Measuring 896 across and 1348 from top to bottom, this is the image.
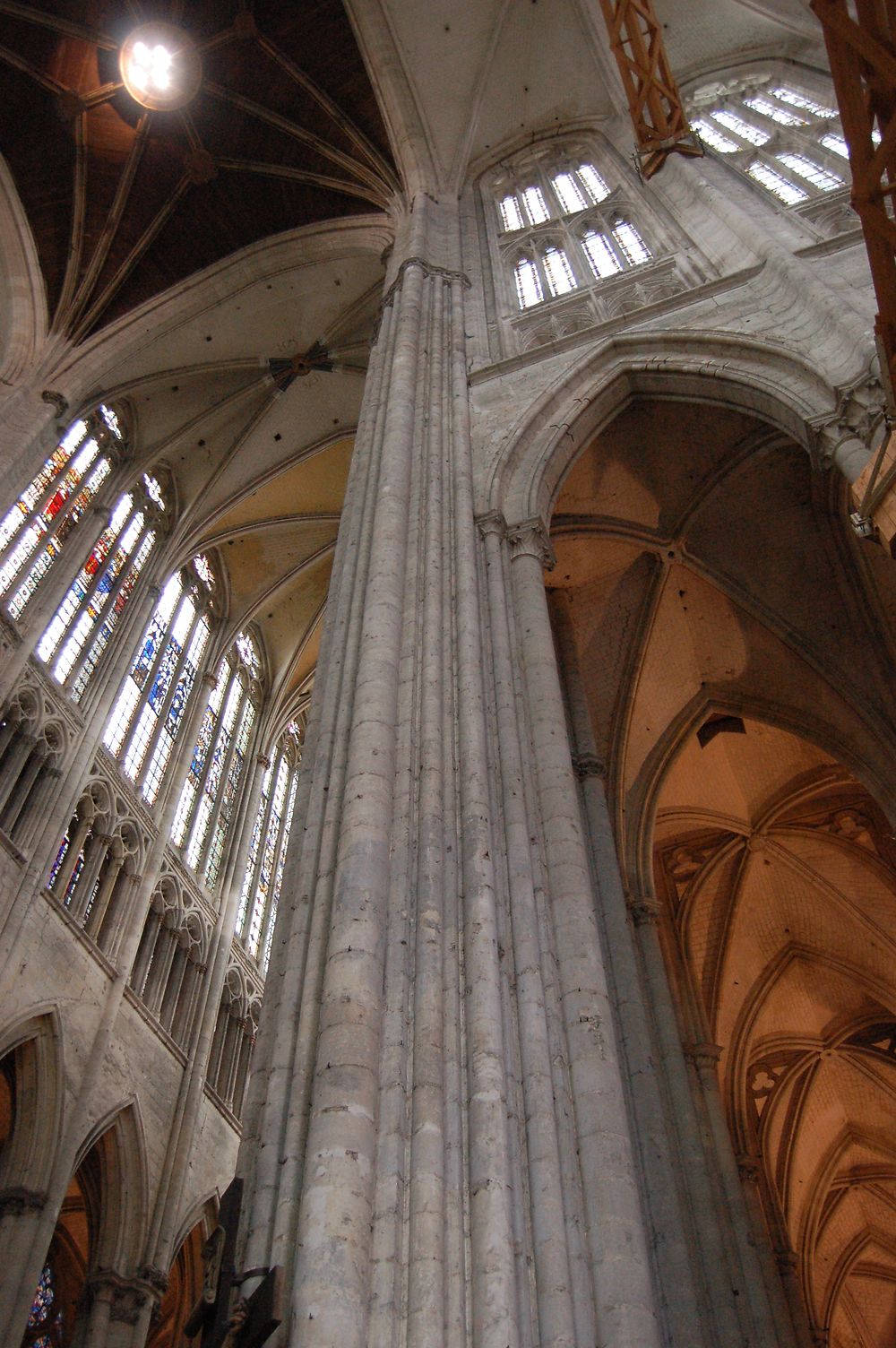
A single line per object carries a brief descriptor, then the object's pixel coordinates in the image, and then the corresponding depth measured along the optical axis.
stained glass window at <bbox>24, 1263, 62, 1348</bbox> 12.07
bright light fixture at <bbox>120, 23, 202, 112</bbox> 15.24
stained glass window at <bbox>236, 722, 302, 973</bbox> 17.09
